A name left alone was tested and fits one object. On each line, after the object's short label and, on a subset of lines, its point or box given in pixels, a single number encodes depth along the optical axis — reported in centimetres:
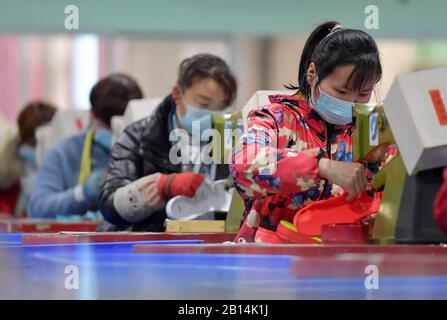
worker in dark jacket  617
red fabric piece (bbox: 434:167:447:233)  366
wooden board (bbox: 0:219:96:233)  748
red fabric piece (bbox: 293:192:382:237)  426
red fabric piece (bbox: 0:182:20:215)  1154
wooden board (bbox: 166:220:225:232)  546
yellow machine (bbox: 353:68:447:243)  382
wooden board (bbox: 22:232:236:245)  473
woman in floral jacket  419
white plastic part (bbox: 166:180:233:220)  607
